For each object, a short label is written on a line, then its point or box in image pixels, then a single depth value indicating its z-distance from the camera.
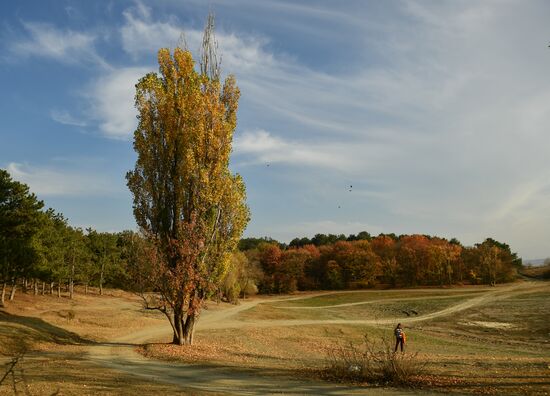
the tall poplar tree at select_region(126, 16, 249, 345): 23.77
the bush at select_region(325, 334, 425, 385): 14.25
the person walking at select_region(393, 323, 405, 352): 24.98
